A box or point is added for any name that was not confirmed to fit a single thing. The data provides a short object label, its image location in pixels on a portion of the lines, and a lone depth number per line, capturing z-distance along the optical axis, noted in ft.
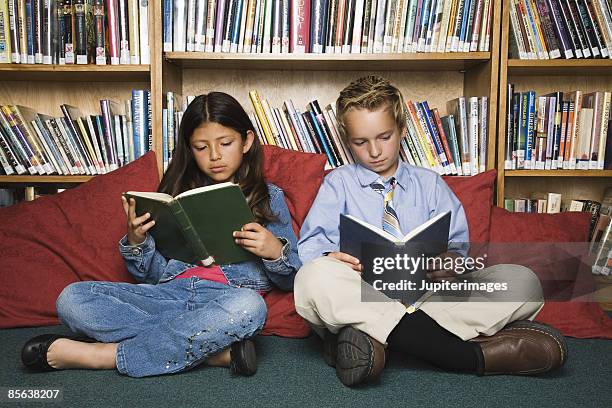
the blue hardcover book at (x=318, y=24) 6.51
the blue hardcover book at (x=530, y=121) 6.73
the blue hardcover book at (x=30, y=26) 6.57
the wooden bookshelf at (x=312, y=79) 7.11
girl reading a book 4.43
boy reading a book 4.34
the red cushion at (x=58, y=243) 5.75
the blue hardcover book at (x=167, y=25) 6.51
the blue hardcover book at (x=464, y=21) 6.53
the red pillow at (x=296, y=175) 5.98
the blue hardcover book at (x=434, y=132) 6.73
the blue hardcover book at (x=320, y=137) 6.73
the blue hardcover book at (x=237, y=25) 6.54
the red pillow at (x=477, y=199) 6.03
